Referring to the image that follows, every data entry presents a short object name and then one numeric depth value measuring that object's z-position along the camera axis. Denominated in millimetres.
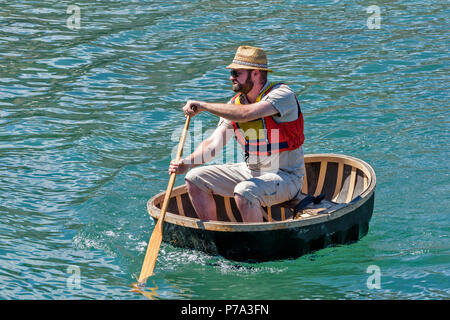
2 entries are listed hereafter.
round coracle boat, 11445
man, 11898
